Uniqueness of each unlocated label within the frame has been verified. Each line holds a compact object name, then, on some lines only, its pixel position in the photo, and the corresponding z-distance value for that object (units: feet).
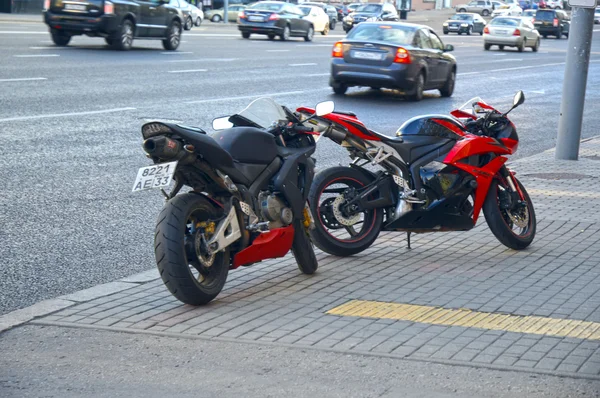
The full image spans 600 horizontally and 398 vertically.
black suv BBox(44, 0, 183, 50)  91.97
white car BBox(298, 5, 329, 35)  160.45
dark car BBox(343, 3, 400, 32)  214.46
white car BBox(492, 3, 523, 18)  275.80
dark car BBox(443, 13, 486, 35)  226.79
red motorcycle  25.05
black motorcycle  19.84
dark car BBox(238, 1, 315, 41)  141.18
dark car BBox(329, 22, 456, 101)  72.28
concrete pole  43.34
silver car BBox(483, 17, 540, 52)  153.99
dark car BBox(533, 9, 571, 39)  222.69
